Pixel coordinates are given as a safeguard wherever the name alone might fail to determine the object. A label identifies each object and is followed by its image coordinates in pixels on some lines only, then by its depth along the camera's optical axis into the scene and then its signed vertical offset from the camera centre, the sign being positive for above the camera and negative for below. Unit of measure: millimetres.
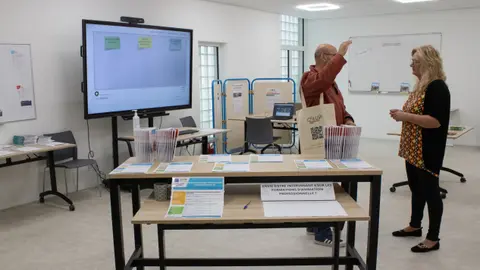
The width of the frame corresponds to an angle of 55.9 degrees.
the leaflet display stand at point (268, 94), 7695 -246
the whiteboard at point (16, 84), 4492 -35
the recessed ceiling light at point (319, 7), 7479 +1227
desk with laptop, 6900 -571
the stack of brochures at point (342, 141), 2496 -347
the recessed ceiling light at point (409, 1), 7125 +1226
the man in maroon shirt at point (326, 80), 2736 -4
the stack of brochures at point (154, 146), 2549 -376
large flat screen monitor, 4844 +139
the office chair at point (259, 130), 6559 -734
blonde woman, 3143 -365
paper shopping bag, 2748 -277
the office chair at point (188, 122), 6386 -593
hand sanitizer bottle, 2961 -271
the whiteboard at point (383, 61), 8562 +347
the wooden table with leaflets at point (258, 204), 2201 -649
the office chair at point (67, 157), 4707 -839
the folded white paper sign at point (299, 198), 2289 -629
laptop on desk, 7051 -491
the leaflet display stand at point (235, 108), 7285 -458
